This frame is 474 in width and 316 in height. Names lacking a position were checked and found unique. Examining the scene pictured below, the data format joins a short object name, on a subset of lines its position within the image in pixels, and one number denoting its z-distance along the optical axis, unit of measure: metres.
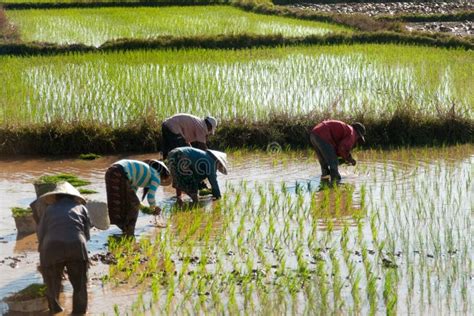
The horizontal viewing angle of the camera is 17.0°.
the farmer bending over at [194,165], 12.82
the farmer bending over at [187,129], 14.26
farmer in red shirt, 14.22
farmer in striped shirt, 11.33
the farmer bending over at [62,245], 8.90
